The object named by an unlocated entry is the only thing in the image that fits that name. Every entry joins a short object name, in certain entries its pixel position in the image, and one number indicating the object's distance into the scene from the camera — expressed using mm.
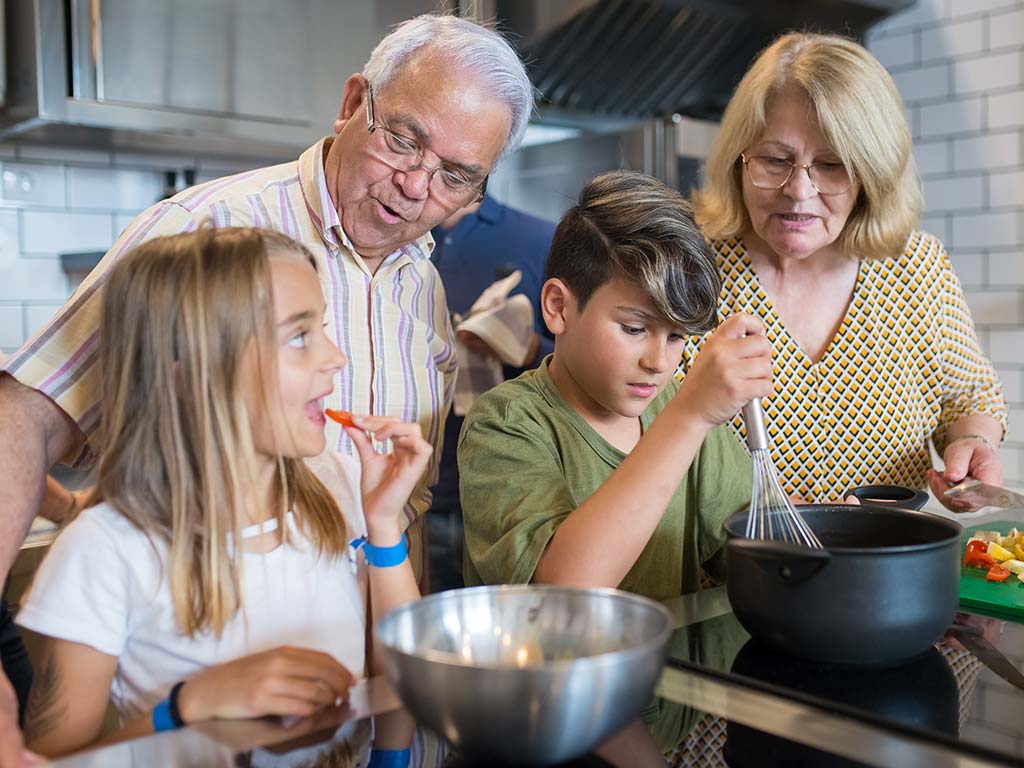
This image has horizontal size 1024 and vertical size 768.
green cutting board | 1047
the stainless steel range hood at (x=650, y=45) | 2959
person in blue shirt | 2283
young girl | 937
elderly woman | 1505
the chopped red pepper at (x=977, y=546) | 1195
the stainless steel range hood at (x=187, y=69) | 2330
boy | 1042
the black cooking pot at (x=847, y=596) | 787
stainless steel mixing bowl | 570
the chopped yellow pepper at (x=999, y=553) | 1167
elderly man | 1154
